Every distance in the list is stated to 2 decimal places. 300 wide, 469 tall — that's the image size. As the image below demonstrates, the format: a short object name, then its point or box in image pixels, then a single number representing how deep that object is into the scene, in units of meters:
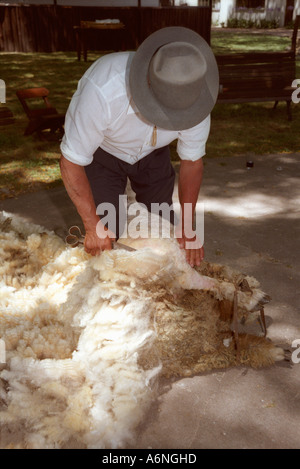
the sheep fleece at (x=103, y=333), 2.14
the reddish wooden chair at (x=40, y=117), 7.12
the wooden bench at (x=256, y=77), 8.34
